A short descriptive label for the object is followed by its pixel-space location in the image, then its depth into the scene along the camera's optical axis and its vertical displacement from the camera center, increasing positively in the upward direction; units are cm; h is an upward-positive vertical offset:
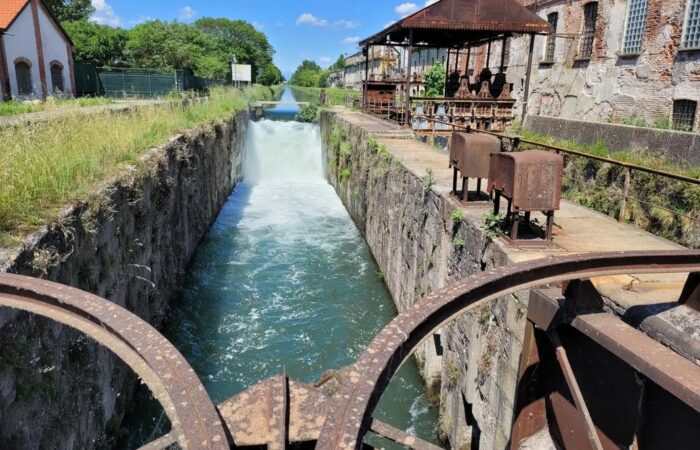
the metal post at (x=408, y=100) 1614 +14
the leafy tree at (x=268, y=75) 9580 +519
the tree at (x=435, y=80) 2661 +128
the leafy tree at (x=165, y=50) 3959 +387
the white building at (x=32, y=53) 2283 +213
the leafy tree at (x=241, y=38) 9012 +1169
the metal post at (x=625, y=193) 628 -101
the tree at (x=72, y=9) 5013 +894
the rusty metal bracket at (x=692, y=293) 354 -123
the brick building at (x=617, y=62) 1401 +146
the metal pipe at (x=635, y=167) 505 -64
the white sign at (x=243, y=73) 5221 +289
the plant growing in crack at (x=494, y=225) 557 -125
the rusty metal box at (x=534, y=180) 482 -67
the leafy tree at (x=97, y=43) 4009 +431
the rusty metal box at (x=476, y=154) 656 -59
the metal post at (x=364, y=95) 2244 +38
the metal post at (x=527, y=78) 1594 +85
